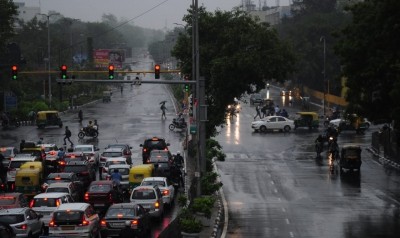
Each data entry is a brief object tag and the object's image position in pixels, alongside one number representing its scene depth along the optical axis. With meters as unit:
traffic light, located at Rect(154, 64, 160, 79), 57.15
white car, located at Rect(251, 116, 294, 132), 82.31
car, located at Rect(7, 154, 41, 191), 48.44
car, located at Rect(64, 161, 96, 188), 47.69
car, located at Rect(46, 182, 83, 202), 39.09
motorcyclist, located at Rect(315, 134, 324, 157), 64.31
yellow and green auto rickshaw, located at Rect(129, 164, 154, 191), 45.19
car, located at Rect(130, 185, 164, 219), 37.38
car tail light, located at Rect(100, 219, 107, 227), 32.31
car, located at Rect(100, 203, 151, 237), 32.25
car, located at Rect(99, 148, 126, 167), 56.06
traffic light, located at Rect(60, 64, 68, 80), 54.88
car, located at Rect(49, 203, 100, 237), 31.39
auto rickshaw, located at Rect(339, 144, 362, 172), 56.19
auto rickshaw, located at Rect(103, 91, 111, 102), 130.25
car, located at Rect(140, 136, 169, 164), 61.09
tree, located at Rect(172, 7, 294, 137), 63.06
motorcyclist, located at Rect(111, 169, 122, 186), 44.28
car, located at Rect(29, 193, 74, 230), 34.78
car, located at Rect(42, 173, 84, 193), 42.56
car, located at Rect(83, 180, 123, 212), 39.12
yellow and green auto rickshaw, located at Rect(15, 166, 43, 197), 44.09
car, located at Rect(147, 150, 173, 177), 49.11
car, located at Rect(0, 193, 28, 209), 35.03
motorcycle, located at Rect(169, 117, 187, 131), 83.88
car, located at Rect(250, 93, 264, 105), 114.75
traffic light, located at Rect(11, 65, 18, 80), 57.53
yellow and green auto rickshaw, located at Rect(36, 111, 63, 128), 86.12
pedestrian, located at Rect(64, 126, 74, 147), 70.50
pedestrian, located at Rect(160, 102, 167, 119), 95.83
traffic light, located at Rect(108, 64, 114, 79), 56.28
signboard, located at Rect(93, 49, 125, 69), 169.12
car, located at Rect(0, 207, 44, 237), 31.14
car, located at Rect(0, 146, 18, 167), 56.17
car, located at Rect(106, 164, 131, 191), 47.03
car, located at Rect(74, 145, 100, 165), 57.22
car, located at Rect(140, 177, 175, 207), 41.16
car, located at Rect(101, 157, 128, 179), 50.91
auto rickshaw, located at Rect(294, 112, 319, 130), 83.94
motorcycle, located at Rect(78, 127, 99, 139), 77.19
